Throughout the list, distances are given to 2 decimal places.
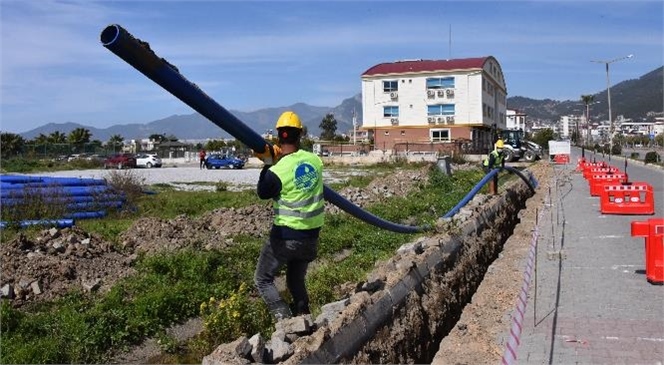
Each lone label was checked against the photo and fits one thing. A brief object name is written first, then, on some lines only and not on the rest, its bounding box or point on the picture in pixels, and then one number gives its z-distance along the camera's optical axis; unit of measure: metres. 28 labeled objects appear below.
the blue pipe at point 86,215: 15.67
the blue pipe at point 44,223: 12.96
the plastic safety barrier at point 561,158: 43.81
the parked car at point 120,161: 48.53
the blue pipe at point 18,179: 16.38
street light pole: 56.14
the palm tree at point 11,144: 58.88
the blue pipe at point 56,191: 14.58
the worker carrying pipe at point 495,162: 17.66
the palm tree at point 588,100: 85.70
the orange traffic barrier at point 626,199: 16.31
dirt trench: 4.76
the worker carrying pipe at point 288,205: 5.01
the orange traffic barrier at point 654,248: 8.67
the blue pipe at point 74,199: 14.21
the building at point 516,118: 135.50
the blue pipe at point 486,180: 12.25
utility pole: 83.93
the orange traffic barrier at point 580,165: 33.91
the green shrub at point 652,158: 40.64
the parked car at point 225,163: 49.06
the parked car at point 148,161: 54.00
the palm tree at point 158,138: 116.81
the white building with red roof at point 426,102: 59.34
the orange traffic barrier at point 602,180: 20.90
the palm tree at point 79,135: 86.00
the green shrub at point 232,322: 5.79
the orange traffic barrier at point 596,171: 24.05
